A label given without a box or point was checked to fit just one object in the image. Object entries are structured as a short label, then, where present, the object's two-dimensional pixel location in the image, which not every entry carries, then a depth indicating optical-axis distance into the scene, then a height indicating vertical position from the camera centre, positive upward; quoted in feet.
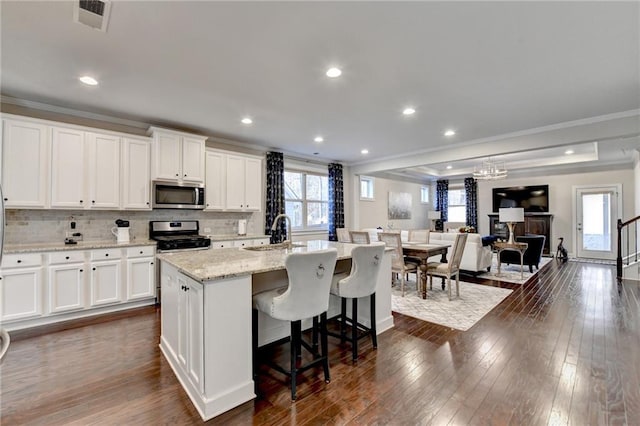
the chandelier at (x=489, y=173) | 24.17 +3.43
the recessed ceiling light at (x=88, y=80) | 10.27 +4.74
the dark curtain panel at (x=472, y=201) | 34.22 +1.58
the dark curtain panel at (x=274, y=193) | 20.40 +1.53
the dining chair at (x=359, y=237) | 17.75 -1.35
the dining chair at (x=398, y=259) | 15.42 -2.30
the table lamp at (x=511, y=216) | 20.64 -0.09
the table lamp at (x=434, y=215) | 34.83 -0.01
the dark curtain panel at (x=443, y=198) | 37.52 +2.12
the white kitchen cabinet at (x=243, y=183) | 17.53 +1.97
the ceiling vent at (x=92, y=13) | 6.86 +4.84
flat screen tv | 29.68 +1.74
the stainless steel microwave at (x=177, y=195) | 14.75 +1.04
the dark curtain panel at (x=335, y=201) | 24.81 +1.20
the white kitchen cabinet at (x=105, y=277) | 12.34 -2.57
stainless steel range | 14.19 -1.05
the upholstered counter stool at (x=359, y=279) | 8.80 -1.93
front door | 26.18 -0.51
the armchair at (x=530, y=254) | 21.35 -2.80
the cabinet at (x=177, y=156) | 14.53 +3.02
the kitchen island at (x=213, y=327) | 6.58 -2.62
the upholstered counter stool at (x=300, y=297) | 6.98 -2.02
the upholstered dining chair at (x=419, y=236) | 18.48 -1.36
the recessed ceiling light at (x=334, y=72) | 9.78 +4.76
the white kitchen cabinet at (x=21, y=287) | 10.65 -2.57
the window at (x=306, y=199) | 22.79 +1.28
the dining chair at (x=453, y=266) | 14.61 -2.57
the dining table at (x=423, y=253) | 14.90 -1.94
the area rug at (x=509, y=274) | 19.01 -4.06
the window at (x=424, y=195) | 36.88 +2.53
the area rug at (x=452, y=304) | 12.21 -4.18
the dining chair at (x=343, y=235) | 20.70 -1.40
